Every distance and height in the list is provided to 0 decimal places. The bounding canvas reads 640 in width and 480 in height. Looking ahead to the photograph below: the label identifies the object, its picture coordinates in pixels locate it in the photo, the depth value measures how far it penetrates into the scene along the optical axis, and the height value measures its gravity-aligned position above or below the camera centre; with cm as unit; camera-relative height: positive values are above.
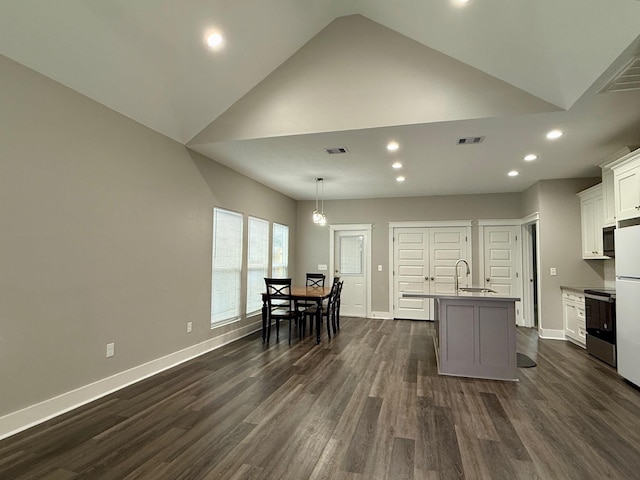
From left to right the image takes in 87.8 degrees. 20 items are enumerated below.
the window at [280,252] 696 +9
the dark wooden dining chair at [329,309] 548 -90
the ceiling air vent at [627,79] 242 +143
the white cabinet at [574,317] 489 -87
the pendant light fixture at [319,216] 570 +70
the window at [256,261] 598 -10
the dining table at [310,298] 510 -65
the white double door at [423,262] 698 -7
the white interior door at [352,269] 751 -26
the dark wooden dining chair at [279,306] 509 -80
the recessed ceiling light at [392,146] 396 +137
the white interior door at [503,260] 669 -1
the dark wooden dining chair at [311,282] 562 -56
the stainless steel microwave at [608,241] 426 +27
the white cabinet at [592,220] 491 +63
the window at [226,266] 498 -17
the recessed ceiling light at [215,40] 320 +210
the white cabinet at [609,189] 434 +98
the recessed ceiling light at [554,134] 361 +140
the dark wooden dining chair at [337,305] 609 -91
